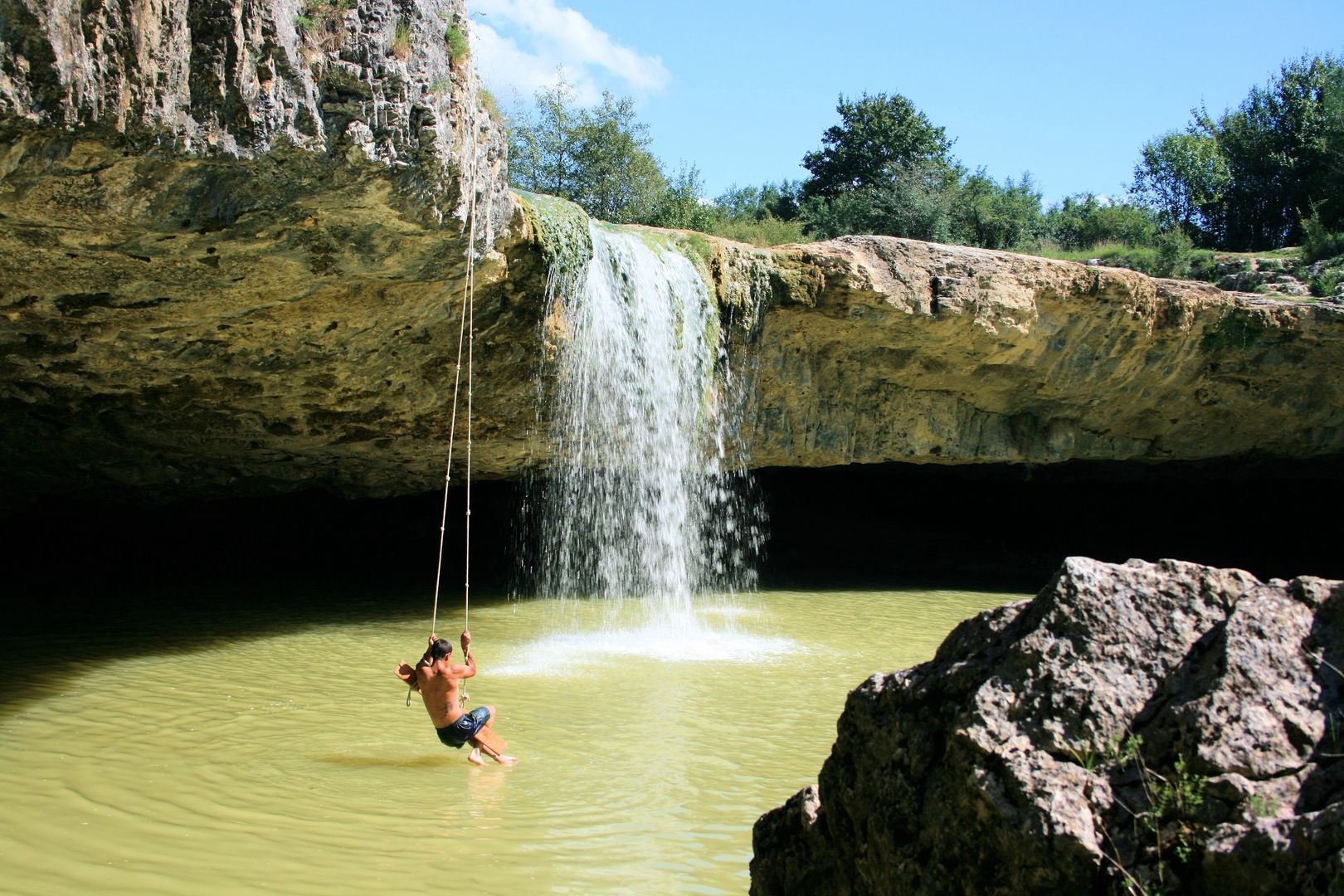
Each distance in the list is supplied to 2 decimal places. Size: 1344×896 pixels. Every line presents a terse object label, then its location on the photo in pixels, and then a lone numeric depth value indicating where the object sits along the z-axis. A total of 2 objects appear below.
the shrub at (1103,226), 27.48
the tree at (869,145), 36.97
